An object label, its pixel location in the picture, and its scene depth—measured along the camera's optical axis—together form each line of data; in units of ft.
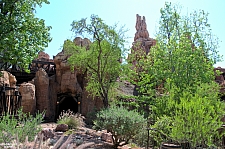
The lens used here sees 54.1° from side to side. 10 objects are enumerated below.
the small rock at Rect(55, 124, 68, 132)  35.24
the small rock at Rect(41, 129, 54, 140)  28.86
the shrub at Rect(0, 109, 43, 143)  13.81
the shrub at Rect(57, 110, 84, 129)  38.19
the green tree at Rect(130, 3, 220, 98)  41.87
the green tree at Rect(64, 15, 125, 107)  43.24
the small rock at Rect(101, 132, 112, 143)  32.18
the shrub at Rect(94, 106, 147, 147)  25.43
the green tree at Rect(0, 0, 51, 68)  26.38
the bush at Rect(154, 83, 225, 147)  17.03
